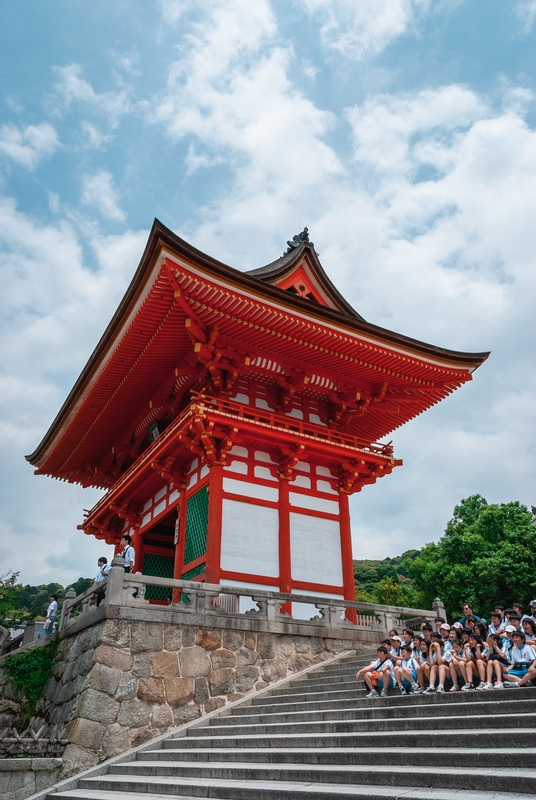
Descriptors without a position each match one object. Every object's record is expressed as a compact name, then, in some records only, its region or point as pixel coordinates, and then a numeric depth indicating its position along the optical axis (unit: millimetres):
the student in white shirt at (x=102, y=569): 13186
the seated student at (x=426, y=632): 8919
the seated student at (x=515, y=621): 7975
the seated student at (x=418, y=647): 8616
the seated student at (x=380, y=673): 8461
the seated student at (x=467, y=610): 9172
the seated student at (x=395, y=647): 9234
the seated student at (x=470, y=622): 8812
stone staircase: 4949
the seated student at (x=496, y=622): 8164
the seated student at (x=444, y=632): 8773
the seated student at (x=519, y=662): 6906
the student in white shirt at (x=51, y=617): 14273
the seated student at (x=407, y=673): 8188
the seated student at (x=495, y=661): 6980
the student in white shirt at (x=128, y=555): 12547
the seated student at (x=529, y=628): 7542
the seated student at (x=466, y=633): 7792
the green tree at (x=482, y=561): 28469
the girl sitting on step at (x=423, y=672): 7969
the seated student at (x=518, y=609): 8380
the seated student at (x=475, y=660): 7246
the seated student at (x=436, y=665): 7627
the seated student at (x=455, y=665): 7461
